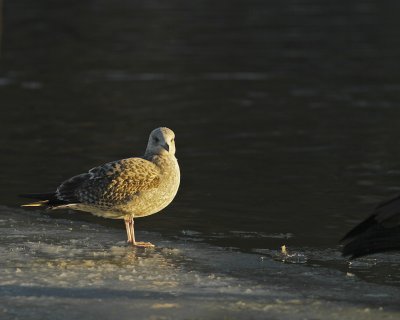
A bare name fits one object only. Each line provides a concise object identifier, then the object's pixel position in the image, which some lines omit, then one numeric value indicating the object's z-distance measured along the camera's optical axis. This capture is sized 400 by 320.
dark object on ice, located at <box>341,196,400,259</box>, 16.98
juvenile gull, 21.14
